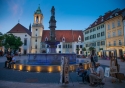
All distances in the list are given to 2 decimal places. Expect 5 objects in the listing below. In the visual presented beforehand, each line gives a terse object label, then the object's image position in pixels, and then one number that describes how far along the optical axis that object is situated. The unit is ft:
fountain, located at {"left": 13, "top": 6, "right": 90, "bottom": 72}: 29.01
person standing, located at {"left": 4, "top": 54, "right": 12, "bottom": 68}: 36.63
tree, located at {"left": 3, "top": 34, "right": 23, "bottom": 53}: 137.15
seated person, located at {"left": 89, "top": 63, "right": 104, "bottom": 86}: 17.08
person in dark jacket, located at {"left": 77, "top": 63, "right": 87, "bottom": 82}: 19.46
